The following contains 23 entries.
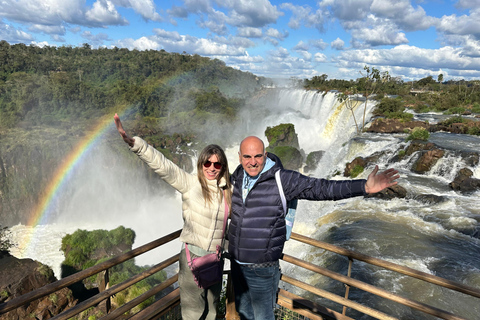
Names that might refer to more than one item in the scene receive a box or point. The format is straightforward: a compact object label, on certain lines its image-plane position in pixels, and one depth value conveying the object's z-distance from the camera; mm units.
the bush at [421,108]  23953
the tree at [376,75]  22344
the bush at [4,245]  14183
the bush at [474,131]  16172
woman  2076
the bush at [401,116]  18612
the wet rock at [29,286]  8079
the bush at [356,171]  12828
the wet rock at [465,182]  10336
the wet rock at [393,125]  17281
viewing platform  1879
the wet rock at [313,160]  19042
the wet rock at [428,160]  12133
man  1890
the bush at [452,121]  17944
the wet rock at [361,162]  13173
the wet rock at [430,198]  9625
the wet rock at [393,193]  10242
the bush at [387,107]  20578
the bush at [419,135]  14453
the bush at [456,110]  21781
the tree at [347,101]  21331
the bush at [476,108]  22950
